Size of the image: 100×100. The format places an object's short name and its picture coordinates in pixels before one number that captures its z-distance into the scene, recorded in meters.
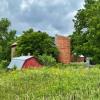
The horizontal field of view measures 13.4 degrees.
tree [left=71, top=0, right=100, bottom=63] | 44.53
